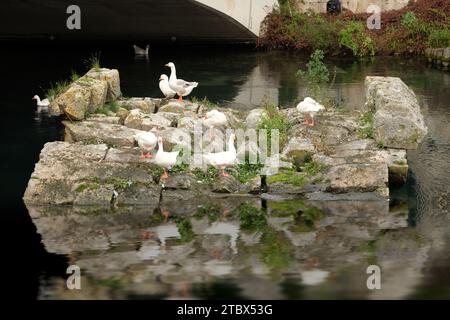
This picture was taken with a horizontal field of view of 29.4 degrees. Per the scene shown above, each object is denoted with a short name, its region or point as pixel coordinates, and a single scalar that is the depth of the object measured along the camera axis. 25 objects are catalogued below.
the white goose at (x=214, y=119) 15.39
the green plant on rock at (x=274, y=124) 15.38
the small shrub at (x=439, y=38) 27.92
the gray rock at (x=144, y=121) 15.96
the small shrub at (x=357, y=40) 28.73
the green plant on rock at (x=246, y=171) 13.90
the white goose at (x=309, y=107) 15.77
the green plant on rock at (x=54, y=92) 19.19
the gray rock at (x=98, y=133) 15.12
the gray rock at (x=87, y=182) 13.18
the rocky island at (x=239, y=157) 13.36
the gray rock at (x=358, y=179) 13.39
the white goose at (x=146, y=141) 14.09
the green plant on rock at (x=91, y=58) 26.89
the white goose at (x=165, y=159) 13.56
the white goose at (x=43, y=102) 20.00
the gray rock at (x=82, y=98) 16.11
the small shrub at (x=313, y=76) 18.45
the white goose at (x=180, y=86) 17.89
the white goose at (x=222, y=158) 13.62
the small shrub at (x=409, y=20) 28.94
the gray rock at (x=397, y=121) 14.59
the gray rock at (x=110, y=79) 18.02
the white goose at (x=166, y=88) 18.48
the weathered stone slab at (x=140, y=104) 17.52
